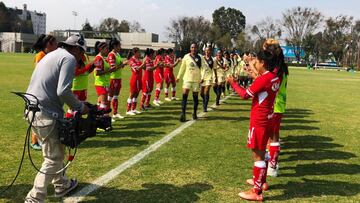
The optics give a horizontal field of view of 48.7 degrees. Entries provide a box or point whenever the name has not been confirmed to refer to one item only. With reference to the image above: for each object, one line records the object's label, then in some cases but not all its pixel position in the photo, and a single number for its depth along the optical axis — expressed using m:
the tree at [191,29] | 96.50
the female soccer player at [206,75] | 12.91
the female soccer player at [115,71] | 10.24
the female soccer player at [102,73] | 9.44
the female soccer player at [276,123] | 6.34
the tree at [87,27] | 129.25
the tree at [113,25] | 124.69
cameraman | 4.27
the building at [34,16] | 162.25
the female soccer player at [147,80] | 13.08
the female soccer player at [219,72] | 14.95
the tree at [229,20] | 125.96
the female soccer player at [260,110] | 5.25
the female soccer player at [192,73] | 11.29
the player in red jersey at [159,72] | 14.97
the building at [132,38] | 109.69
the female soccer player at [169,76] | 16.50
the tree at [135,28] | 124.81
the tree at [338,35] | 91.31
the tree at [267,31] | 92.56
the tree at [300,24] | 87.69
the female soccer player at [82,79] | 7.96
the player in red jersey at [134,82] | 11.95
